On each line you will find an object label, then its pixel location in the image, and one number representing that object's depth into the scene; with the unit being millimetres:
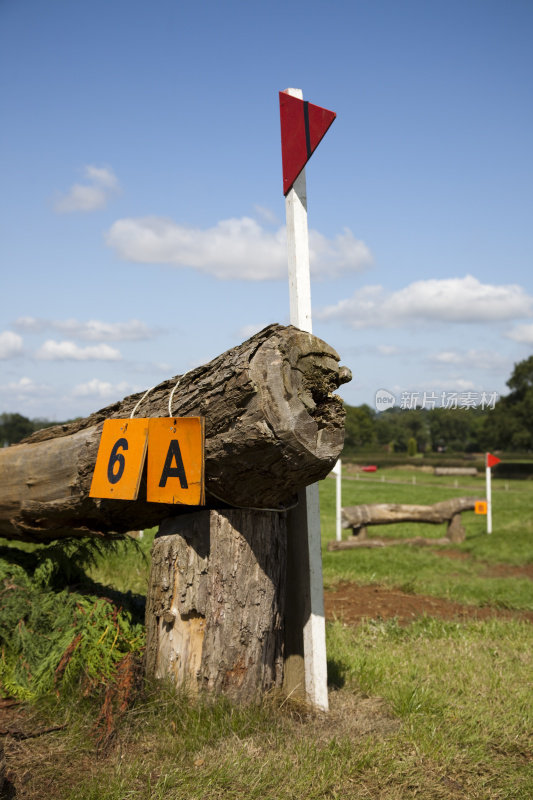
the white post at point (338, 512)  11421
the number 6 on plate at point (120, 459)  3207
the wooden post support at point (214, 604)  3146
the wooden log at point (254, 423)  2764
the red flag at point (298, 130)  3557
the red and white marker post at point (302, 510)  3480
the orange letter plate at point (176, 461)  2971
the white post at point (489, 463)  12664
